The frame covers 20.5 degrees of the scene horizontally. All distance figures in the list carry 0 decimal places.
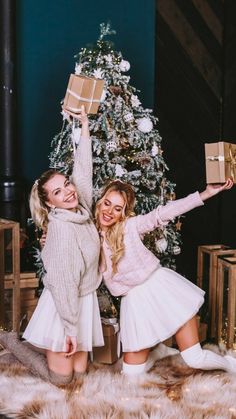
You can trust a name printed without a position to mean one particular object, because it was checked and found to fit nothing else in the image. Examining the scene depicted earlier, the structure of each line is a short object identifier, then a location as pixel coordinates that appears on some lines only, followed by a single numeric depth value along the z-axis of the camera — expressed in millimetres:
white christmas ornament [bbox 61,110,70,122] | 3618
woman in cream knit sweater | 2965
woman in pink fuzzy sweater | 3131
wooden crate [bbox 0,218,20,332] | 3621
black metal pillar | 4316
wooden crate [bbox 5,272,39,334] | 3881
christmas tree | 3682
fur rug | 2764
